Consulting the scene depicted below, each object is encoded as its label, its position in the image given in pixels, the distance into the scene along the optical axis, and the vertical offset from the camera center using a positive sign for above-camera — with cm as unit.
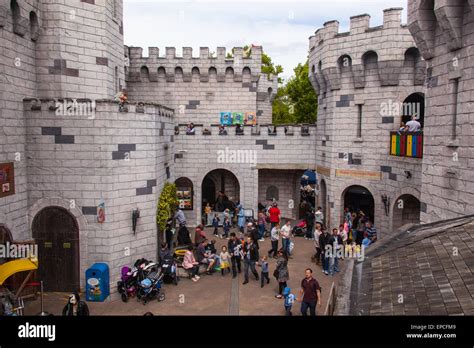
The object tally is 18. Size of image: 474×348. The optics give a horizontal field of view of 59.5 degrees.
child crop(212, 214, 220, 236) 2289 -461
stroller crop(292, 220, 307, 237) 2249 -485
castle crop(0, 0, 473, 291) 1305 +4
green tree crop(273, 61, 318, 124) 4122 +440
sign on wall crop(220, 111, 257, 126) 2808 +155
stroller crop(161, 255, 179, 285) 1514 -474
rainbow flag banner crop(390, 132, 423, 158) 1686 -9
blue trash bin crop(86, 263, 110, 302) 1382 -475
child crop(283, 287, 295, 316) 1214 -467
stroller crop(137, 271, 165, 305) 1363 -492
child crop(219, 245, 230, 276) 1616 -460
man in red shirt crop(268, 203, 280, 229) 2023 -364
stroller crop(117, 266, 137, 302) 1402 -491
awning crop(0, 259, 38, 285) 1147 -360
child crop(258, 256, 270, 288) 1492 -464
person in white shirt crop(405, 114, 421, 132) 1761 +68
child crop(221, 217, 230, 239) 2205 -452
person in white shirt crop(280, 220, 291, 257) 1745 -402
